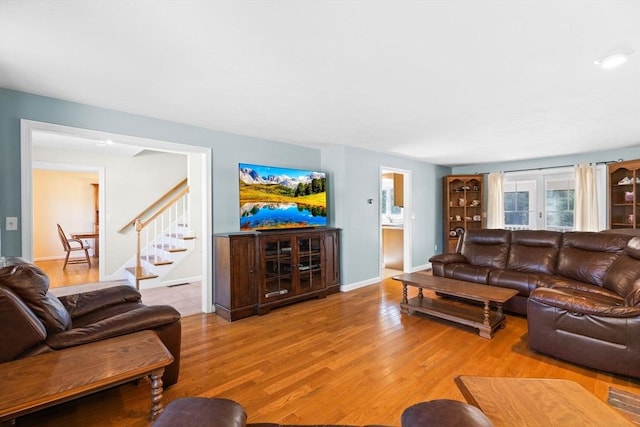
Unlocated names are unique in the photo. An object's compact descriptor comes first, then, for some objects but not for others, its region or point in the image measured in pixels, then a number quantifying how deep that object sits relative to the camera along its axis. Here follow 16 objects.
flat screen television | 3.92
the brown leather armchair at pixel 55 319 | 1.54
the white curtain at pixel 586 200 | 5.24
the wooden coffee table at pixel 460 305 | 2.98
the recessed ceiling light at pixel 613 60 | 1.95
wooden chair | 6.11
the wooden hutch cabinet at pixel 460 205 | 6.64
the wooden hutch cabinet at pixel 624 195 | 4.75
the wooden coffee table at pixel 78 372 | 1.26
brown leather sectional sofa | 2.20
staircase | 5.01
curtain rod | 5.10
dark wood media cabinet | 3.52
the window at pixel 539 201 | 5.73
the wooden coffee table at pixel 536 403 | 1.08
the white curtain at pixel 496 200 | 6.36
